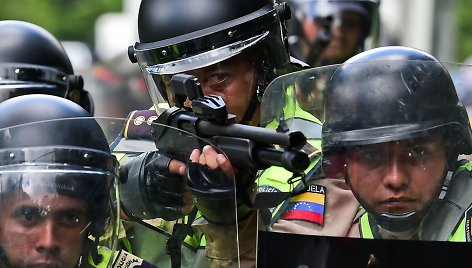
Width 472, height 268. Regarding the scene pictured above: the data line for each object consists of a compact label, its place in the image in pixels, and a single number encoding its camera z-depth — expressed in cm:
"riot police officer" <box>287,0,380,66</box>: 1355
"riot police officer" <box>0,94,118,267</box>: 554
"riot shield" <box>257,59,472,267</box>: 535
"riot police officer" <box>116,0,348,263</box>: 714
